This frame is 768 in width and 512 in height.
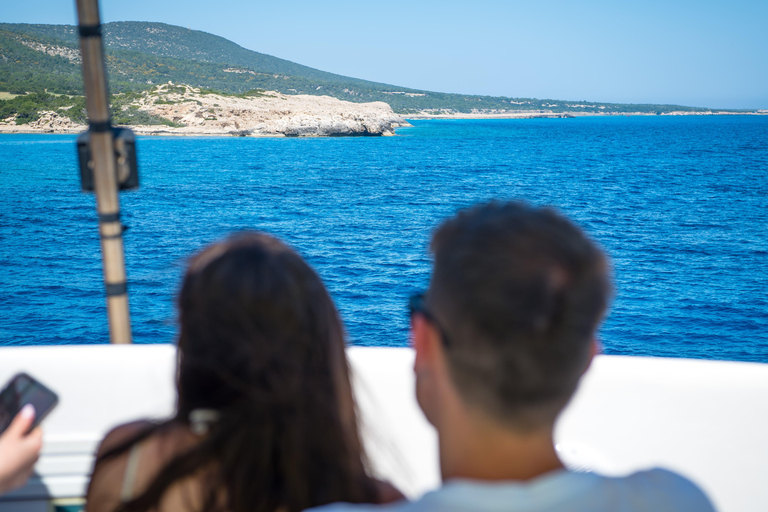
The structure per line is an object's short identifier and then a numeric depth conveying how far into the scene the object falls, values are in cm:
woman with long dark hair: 96
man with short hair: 75
